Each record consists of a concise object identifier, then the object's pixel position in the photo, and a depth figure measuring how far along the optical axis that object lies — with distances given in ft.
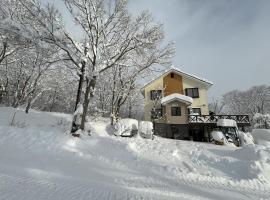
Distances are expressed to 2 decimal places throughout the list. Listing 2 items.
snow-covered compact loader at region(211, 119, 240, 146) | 71.81
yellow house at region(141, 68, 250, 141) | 89.15
